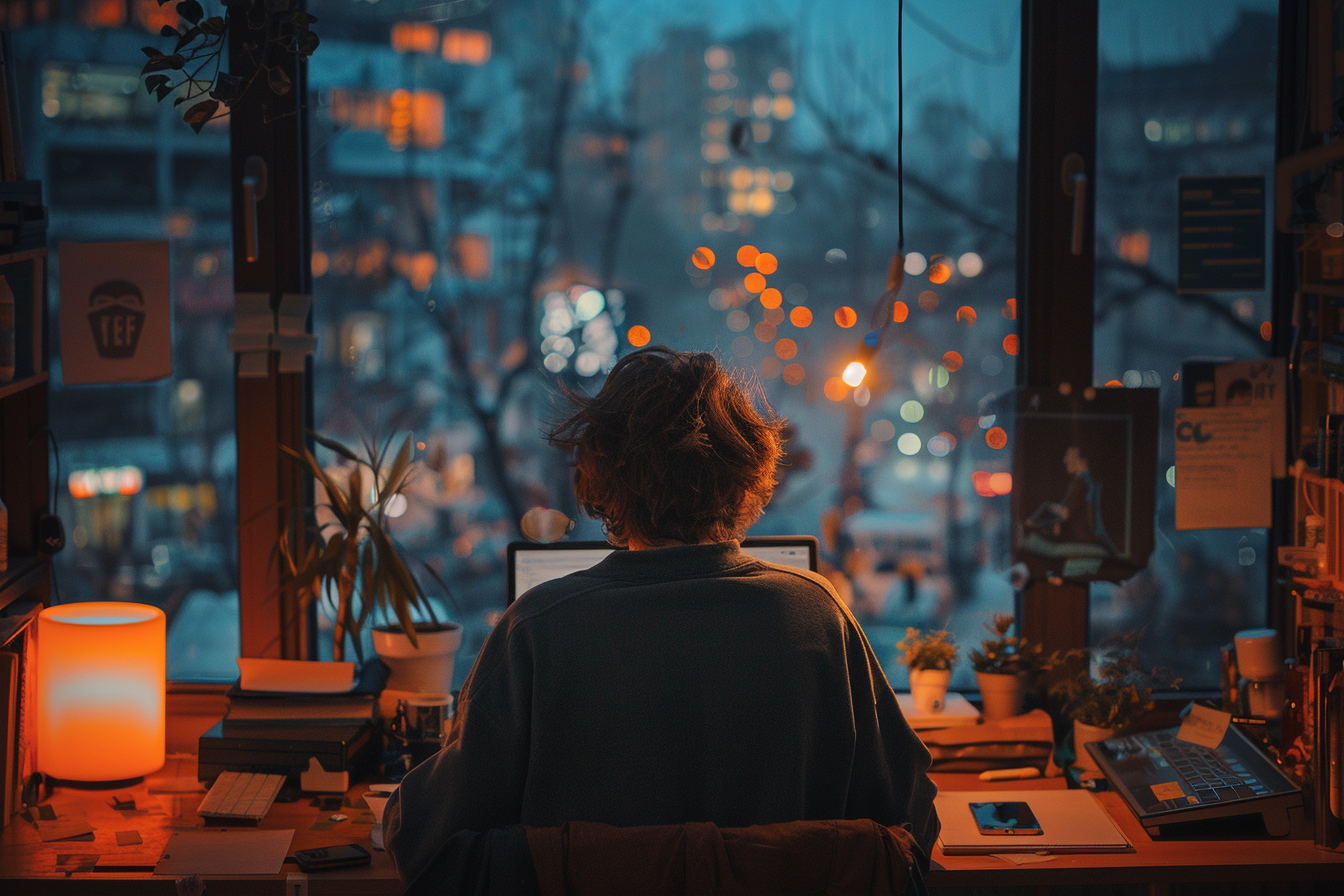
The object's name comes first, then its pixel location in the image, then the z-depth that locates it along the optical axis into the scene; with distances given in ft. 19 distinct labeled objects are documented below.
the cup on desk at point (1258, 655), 8.07
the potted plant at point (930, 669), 8.04
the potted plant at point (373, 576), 7.96
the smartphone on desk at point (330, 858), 6.21
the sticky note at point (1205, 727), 7.45
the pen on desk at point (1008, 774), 7.67
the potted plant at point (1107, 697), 7.77
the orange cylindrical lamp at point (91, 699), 7.32
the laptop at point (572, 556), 8.00
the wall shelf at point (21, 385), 7.13
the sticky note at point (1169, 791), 6.93
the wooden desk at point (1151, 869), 6.38
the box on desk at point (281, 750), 7.31
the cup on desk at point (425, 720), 7.51
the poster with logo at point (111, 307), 8.27
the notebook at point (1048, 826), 6.58
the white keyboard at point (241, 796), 6.79
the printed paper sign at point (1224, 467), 8.59
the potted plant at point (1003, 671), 8.17
